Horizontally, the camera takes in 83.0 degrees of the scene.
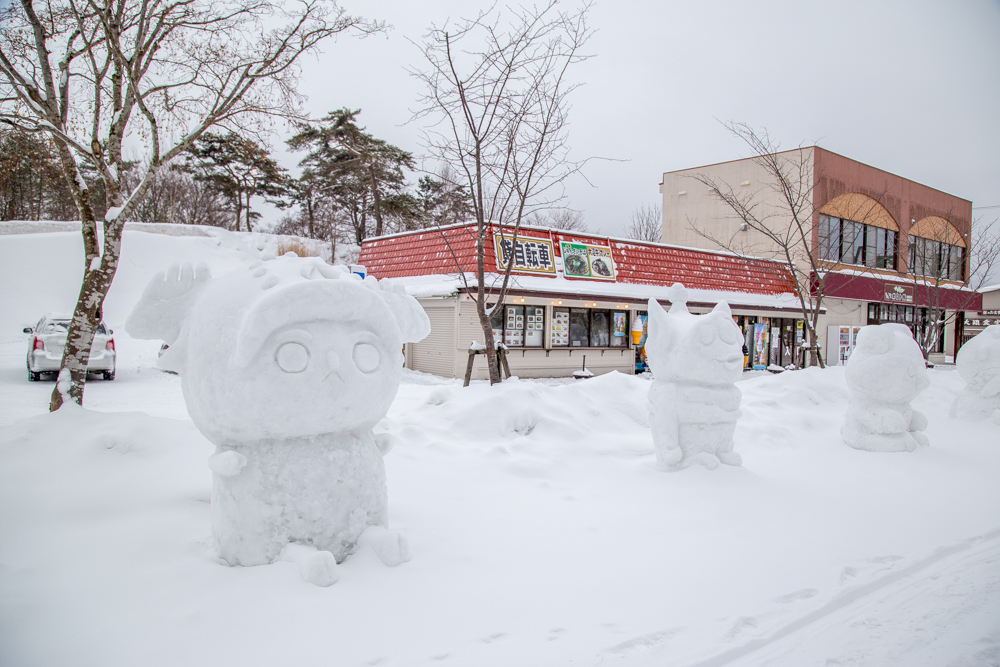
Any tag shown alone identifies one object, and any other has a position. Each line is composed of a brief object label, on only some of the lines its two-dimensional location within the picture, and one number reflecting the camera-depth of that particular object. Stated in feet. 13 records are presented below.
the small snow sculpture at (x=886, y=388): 21.26
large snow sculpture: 9.36
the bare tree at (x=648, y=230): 112.98
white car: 34.22
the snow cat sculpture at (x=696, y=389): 16.87
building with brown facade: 67.62
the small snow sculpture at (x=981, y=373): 26.45
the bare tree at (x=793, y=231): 65.72
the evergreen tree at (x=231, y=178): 89.04
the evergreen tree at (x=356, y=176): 83.46
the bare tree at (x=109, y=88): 18.86
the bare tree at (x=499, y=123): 30.35
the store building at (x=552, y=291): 43.86
